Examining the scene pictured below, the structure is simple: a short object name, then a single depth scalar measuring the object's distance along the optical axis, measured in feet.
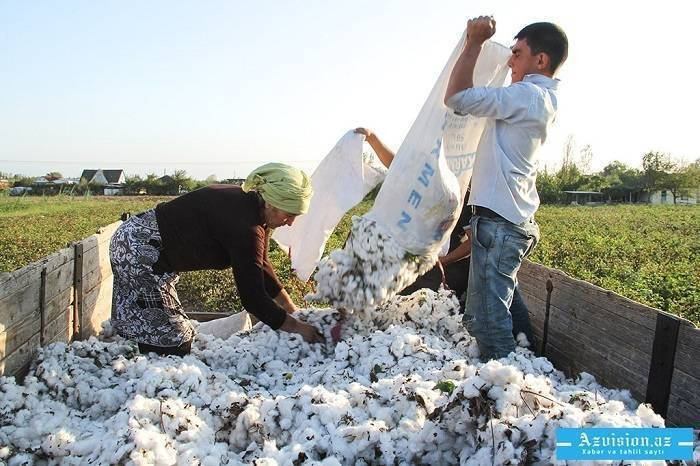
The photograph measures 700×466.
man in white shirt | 9.20
